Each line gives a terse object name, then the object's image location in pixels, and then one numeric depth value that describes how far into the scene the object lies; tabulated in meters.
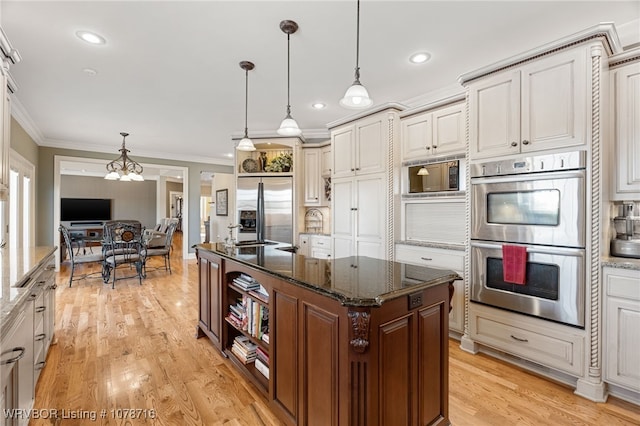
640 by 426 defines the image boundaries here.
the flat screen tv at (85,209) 10.22
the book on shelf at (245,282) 2.23
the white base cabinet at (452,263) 2.88
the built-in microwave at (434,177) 3.22
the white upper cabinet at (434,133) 3.10
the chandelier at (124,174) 5.50
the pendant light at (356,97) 1.93
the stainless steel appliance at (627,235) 2.12
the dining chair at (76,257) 4.98
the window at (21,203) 4.29
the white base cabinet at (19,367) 1.18
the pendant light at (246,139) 2.96
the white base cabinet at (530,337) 2.13
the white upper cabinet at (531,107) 2.10
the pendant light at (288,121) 2.35
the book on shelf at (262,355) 2.09
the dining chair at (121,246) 5.11
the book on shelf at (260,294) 2.03
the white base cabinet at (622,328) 1.93
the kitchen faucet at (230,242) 2.83
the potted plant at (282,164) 5.14
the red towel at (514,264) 2.31
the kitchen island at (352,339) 1.28
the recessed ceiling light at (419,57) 2.75
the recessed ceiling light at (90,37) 2.44
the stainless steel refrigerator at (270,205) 4.98
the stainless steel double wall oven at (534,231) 2.10
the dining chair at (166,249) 5.99
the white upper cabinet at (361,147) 3.53
